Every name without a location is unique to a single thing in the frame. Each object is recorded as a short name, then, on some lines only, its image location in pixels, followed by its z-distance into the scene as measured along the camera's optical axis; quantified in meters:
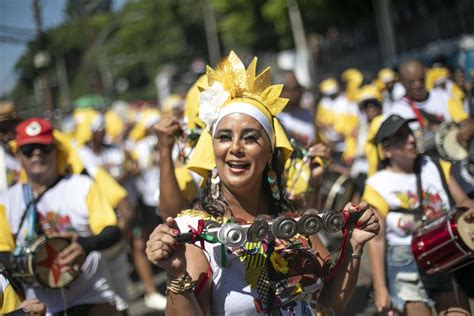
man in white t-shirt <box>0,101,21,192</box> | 5.49
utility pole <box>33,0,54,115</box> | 15.09
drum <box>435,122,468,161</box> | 5.47
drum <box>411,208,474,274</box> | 4.10
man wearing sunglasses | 4.16
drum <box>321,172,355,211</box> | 7.21
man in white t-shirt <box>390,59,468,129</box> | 6.81
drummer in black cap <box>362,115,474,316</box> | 4.51
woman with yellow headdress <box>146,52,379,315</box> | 2.81
